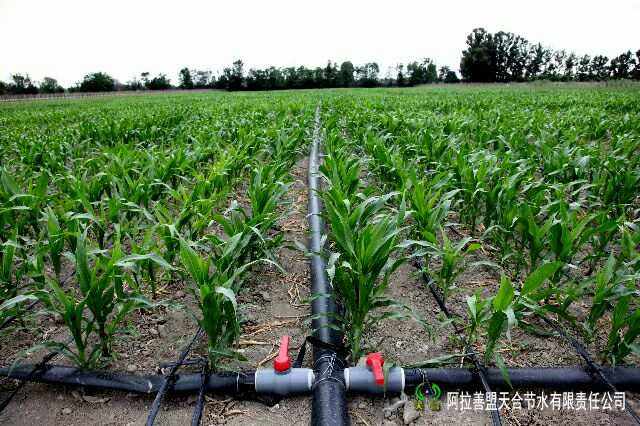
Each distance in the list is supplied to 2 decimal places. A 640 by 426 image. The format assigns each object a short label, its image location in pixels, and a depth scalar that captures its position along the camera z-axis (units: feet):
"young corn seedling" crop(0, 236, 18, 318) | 6.05
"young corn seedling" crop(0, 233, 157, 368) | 5.00
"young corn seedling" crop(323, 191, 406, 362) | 5.56
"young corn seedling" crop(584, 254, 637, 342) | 5.29
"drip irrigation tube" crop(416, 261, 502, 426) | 4.66
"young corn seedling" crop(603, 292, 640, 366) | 4.95
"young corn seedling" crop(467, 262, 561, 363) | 4.80
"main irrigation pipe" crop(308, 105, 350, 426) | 4.62
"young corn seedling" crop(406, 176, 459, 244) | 7.41
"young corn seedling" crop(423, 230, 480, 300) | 6.42
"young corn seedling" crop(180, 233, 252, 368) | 5.02
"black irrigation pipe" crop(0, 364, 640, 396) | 5.08
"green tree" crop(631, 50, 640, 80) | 153.65
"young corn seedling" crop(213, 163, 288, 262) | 7.09
